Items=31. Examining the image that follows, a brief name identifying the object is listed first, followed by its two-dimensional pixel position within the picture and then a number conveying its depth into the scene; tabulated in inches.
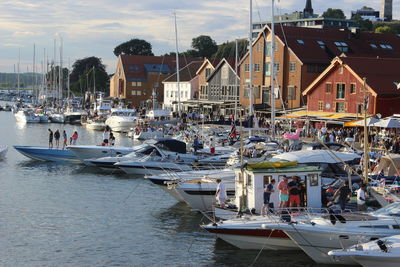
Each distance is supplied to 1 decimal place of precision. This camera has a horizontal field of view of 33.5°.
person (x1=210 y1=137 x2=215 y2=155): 1948.7
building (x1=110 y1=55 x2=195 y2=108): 4968.0
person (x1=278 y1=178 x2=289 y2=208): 1046.4
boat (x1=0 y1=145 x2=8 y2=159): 2132.1
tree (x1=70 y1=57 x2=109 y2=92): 6476.4
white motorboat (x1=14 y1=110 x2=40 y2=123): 4372.5
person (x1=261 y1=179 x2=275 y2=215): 1039.6
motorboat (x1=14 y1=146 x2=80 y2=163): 2086.6
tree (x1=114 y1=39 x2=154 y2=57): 6555.1
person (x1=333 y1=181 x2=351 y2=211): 1049.5
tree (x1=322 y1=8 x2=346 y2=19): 7775.1
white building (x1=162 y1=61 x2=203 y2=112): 4453.7
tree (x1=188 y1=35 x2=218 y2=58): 6437.0
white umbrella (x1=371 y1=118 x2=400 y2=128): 1768.0
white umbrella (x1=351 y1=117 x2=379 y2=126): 1662.6
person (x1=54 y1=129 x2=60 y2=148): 2326.5
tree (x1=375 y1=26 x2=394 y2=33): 6234.7
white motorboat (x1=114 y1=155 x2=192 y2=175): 1740.9
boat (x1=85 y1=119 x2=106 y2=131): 3752.5
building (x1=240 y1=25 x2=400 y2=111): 3085.6
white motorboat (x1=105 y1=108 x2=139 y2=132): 3533.5
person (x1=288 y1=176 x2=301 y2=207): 1051.3
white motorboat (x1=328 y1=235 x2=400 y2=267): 829.8
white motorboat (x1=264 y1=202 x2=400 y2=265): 922.7
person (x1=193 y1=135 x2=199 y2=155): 2012.8
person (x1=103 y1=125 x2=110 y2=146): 2185.0
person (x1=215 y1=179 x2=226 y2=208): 1135.6
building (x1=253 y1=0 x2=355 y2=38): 6983.3
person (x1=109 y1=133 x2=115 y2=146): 2301.9
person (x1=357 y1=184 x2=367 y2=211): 1051.9
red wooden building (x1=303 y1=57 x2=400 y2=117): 2458.2
